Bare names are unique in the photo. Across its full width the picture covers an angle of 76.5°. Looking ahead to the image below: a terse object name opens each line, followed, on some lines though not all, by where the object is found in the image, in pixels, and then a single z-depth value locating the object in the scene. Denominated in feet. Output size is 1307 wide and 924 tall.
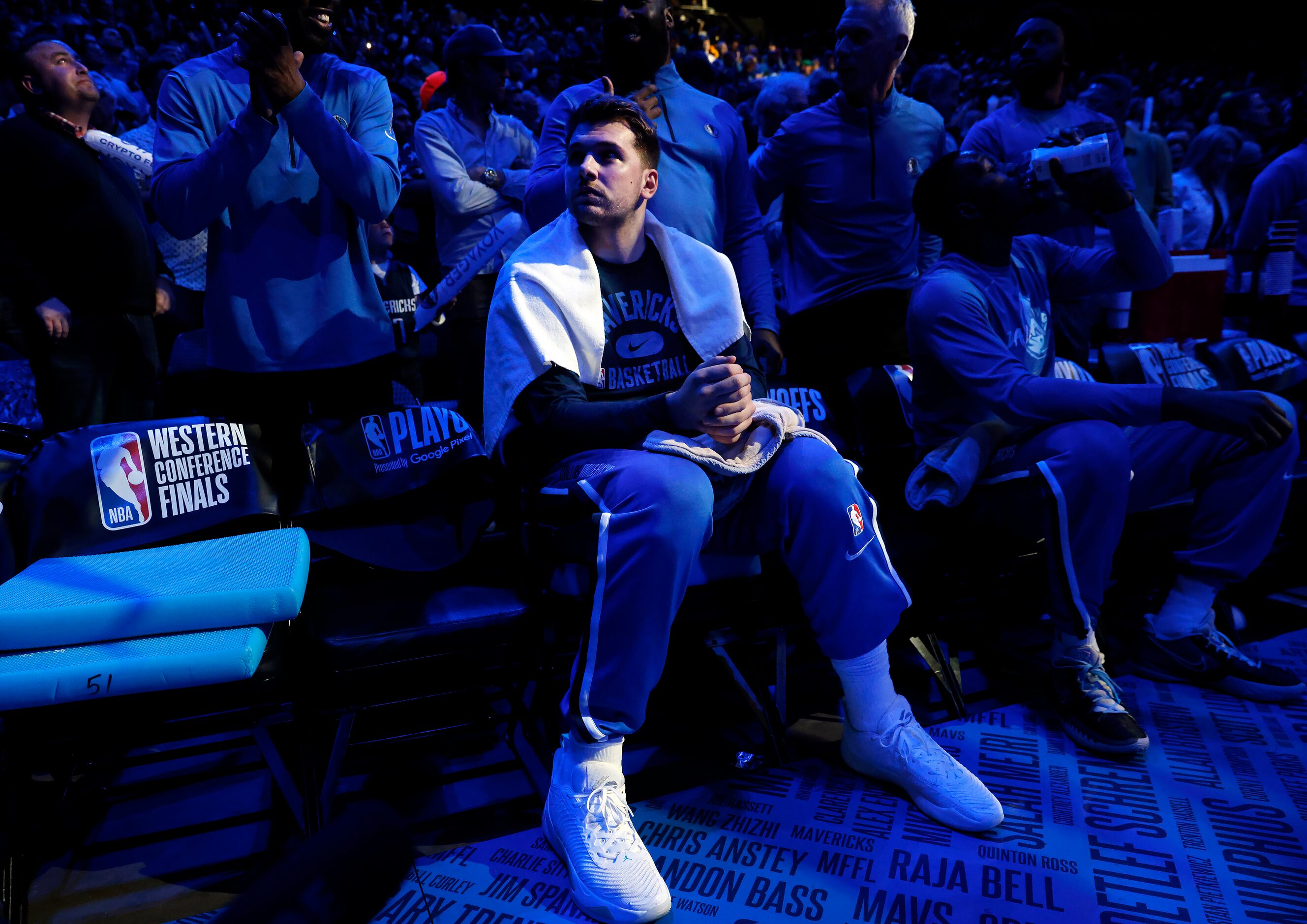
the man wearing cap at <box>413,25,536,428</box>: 10.68
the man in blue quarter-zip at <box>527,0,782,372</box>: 8.19
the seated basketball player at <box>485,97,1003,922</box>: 5.36
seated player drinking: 7.02
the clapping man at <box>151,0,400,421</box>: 6.51
